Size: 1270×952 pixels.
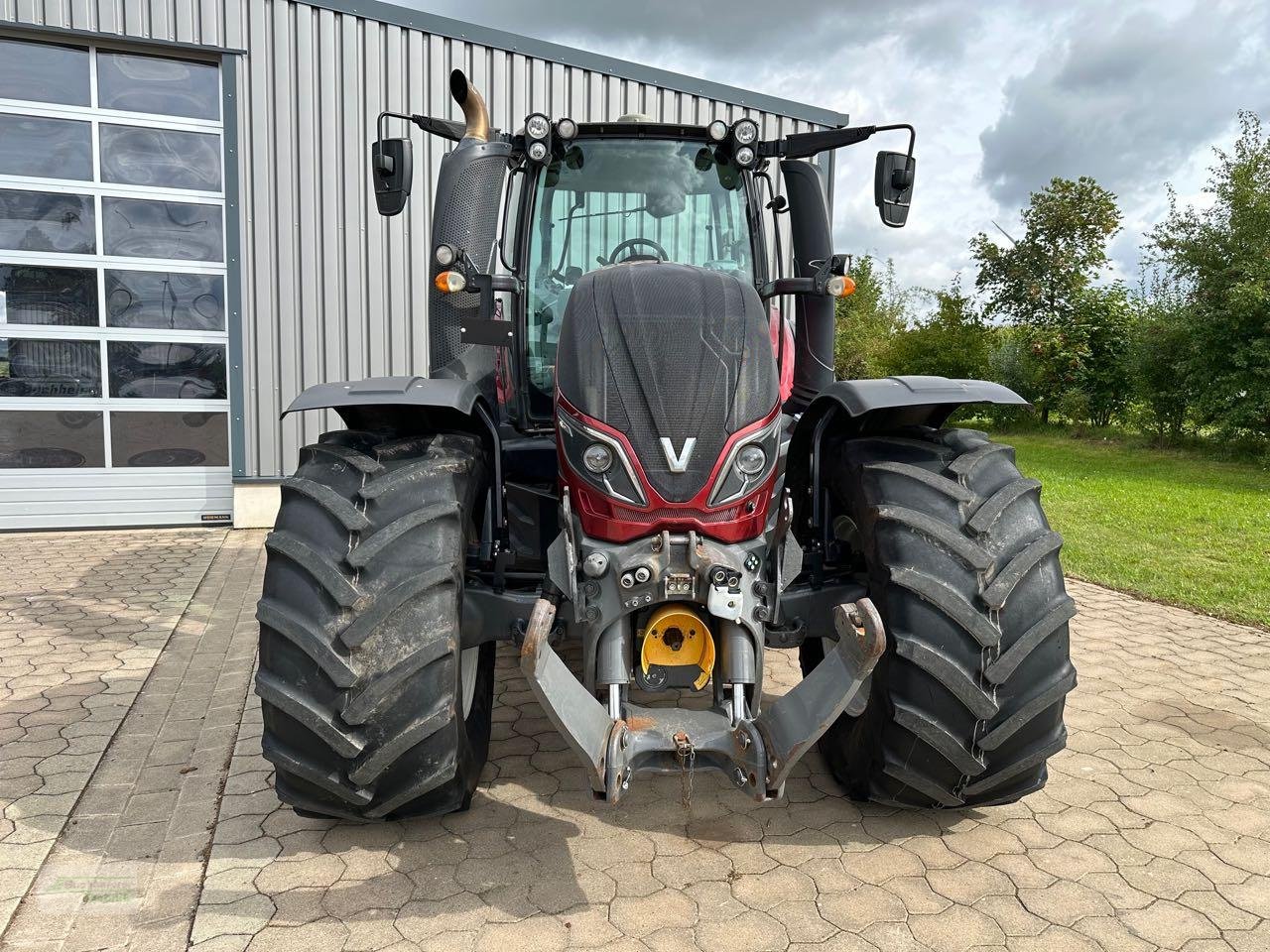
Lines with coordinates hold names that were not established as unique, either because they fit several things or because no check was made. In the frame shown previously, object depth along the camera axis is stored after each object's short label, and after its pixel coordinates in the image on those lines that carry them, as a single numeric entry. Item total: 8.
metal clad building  7.55
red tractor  2.35
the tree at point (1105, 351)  20.50
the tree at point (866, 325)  30.19
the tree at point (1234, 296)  13.59
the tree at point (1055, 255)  25.22
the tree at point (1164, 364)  15.51
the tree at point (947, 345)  24.81
